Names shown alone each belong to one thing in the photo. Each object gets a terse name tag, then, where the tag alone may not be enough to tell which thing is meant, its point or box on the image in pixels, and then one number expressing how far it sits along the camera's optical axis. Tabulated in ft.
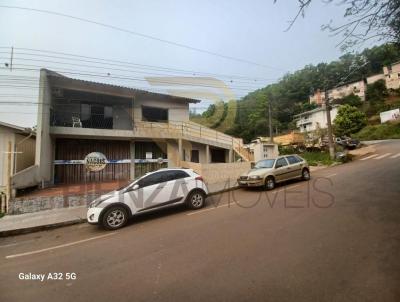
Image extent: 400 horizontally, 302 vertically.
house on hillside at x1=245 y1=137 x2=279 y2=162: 56.29
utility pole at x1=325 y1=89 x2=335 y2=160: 63.52
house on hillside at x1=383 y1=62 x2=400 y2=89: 154.81
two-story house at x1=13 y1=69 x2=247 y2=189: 44.93
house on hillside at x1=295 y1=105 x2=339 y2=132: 155.74
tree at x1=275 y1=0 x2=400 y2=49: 16.58
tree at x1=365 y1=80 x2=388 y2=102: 159.55
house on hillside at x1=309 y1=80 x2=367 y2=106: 175.73
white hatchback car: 23.90
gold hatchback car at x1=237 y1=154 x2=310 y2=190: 35.49
